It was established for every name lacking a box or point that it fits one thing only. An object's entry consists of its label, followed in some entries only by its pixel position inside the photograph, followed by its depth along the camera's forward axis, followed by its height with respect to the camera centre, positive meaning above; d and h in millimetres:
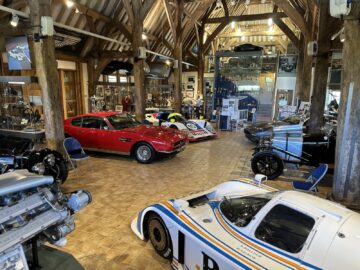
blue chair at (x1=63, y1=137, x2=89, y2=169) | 6148 -1432
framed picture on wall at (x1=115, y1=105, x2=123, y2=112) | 13781 -781
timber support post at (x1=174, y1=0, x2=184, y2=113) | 12414 +1791
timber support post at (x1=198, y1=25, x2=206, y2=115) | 18398 +2123
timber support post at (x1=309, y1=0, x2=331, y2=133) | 7352 +691
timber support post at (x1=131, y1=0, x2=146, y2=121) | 8812 +960
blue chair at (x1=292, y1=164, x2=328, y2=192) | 3948 -1417
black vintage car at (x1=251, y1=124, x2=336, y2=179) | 5773 -1303
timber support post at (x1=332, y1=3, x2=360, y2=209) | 3883 -478
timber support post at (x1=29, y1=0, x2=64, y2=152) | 5371 +280
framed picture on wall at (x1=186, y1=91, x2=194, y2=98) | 21719 -35
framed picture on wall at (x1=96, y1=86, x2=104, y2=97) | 14367 +93
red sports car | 6707 -1148
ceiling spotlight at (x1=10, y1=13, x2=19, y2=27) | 5855 +1647
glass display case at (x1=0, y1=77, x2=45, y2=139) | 7062 -505
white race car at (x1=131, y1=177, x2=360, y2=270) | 1883 -1181
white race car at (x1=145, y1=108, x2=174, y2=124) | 10723 -932
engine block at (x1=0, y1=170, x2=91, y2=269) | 1649 -892
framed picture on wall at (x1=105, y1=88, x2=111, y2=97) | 14667 +43
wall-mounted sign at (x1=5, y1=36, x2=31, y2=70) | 6363 +978
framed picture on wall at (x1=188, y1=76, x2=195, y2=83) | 21984 +1236
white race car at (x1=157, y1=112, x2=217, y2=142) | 9531 -1217
